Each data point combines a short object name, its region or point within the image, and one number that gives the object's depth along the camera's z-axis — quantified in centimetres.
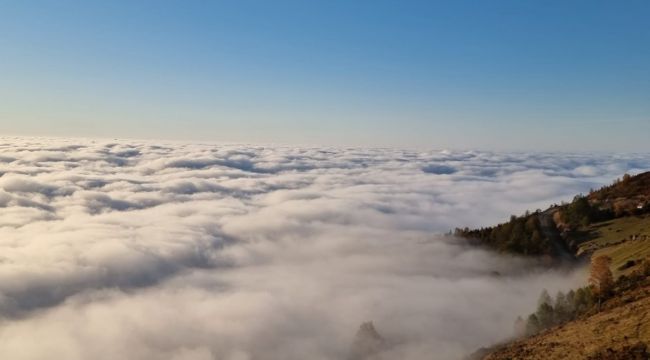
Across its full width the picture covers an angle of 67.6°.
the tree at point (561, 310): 9463
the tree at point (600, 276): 8719
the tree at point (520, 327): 10246
